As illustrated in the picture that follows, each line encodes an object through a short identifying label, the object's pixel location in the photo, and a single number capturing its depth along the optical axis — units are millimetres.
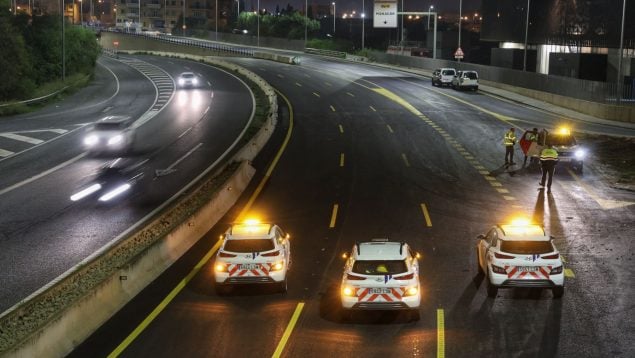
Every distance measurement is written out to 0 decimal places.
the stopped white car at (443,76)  68688
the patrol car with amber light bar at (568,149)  34719
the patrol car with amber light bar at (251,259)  18312
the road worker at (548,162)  30656
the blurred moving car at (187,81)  72188
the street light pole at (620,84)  49053
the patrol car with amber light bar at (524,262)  17469
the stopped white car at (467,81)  66500
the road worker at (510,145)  35281
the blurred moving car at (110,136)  40281
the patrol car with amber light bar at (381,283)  16328
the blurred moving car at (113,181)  29844
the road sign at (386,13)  89062
